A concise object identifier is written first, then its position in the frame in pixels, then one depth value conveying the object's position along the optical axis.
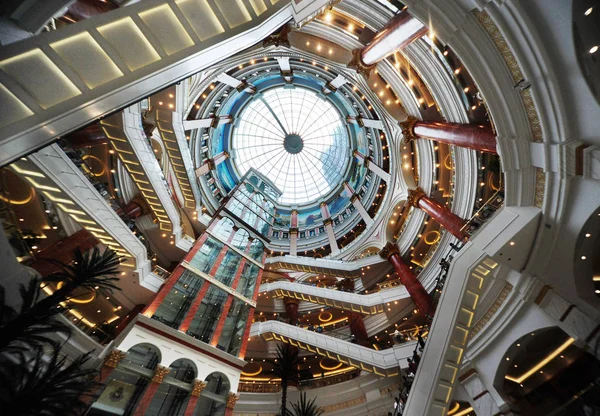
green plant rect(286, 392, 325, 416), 12.09
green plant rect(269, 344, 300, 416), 15.82
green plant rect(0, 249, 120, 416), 5.19
